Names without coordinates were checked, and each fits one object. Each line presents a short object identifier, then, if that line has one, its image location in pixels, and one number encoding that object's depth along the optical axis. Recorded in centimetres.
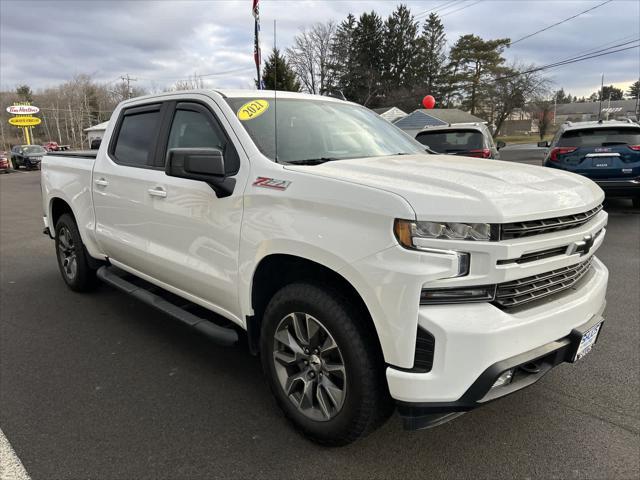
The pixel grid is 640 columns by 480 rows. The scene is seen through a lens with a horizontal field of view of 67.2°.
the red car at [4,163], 3189
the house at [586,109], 9828
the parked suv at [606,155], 862
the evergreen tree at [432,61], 6444
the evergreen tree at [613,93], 11855
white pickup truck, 198
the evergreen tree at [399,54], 6344
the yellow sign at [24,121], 4869
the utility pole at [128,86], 6671
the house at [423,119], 4219
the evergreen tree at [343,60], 5866
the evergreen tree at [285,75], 3976
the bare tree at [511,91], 6544
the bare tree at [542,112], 7429
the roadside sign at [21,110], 4916
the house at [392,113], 4581
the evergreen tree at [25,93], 8781
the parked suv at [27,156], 3381
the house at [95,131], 4632
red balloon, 3688
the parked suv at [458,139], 970
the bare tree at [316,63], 5444
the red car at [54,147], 4090
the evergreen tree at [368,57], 6075
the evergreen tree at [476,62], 6525
